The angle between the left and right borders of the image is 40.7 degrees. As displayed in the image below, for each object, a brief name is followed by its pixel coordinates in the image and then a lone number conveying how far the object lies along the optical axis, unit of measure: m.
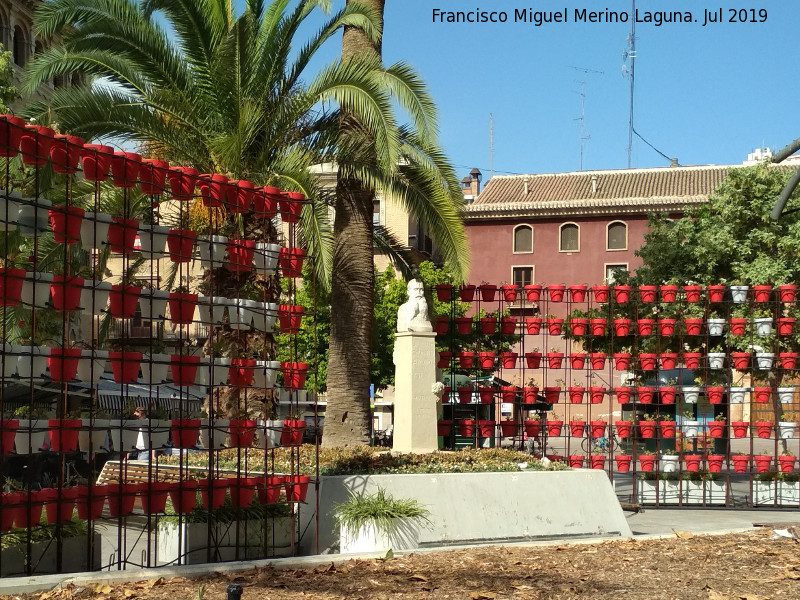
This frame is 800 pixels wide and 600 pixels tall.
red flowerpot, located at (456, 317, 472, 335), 17.45
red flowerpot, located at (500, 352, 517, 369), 17.75
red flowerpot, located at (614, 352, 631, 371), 17.92
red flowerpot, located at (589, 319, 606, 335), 17.94
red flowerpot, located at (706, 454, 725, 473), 18.05
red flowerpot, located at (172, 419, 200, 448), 10.12
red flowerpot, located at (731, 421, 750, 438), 17.64
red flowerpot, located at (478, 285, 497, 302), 17.38
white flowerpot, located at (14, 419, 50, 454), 8.67
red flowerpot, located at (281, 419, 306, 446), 11.66
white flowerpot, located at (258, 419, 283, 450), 11.13
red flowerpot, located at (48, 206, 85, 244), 9.25
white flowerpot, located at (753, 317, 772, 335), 17.75
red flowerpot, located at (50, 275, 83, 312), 9.20
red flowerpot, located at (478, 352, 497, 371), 17.59
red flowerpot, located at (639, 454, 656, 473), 17.62
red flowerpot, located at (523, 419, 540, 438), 17.42
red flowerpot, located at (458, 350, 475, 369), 17.52
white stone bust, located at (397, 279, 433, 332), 15.48
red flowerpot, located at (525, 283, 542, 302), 17.36
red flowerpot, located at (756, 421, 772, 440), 17.64
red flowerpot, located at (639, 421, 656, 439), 17.59
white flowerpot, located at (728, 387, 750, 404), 17.64
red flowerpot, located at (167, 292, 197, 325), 10.29
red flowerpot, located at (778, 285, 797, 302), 17.81
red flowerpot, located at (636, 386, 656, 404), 17.81
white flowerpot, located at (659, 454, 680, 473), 18.41
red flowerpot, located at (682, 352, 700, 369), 18.14
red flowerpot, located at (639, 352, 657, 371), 17.73
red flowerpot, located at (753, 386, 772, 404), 17.66
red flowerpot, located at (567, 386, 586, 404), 17.44
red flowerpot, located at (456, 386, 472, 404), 17.33
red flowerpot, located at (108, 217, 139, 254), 9.81
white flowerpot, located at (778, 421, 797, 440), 17.34
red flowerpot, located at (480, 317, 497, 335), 17.83
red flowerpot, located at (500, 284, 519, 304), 17.52
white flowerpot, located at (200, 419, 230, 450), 10.44
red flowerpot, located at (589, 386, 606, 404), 17.49
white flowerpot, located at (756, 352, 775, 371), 17.67
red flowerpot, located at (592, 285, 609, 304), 17.88
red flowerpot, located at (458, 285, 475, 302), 17.45
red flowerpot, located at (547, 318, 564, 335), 17.66
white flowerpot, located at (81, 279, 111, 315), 9.46
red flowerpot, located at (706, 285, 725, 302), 17.92
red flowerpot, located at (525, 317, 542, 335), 17.70
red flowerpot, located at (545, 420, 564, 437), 17.45
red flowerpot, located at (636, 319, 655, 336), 18.12
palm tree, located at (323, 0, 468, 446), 16.61
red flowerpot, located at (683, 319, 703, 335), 18.14
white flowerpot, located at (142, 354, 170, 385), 9.85
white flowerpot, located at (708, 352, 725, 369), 17.77
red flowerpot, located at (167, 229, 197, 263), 10.42
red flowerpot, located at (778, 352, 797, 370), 17.73
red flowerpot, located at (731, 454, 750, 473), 17.85
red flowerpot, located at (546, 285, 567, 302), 17.48
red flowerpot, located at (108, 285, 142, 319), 9.66
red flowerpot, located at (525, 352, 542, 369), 17.75
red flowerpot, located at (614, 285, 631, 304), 17.86
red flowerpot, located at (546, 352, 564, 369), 17.83
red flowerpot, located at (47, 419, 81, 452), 9.12
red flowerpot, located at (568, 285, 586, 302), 17.69
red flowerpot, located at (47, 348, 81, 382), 9.00
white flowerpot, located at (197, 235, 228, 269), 10.82
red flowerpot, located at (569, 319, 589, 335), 17.47
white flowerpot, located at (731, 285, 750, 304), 17.78
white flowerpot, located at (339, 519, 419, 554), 11.60
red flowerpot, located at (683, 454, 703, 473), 17.95
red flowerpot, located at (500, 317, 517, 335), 17.84
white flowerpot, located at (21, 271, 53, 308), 8.99
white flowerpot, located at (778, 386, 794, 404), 17.55
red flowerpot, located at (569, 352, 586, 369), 17.80
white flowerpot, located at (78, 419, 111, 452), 9.30
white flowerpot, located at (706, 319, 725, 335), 18.02
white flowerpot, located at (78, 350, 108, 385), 9.32
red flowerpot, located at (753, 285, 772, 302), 17.88
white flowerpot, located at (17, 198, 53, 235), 8.87
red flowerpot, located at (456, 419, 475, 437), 17.41
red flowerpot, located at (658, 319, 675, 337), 18.11
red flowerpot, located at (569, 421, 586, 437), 17.53
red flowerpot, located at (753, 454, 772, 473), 17.77
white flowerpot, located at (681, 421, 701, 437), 18.09
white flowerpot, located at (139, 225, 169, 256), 10.00
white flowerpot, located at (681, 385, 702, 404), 17.81
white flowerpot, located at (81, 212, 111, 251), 9.57
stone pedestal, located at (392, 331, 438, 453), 15.35
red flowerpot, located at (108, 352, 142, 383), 9.64
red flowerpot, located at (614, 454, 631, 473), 17.62
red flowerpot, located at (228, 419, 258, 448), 10.83
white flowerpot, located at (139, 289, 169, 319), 9.98
